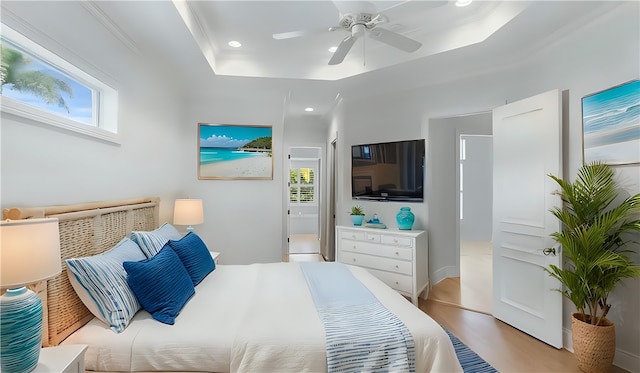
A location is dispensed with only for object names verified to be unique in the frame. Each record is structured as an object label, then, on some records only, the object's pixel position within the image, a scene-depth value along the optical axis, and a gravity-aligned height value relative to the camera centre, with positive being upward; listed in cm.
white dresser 335 -79
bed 144 -74
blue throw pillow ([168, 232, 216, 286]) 227 -54
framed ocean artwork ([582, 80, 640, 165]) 206 +49
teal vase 366 -35
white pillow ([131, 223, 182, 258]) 218 -40
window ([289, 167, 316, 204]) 839 +11
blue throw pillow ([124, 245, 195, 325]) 169 -59
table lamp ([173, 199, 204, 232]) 327 -27
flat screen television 377 +26
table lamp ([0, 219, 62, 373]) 106 -34
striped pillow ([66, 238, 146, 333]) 161 -57
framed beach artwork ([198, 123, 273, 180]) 410 +53
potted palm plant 205 -44
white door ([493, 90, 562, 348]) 251 -22
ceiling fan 210 +117
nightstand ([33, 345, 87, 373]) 120 -73
